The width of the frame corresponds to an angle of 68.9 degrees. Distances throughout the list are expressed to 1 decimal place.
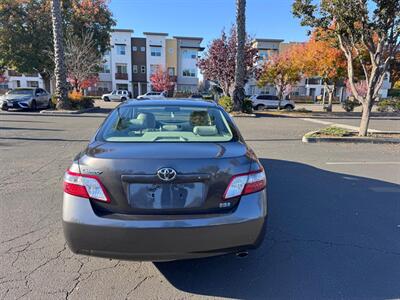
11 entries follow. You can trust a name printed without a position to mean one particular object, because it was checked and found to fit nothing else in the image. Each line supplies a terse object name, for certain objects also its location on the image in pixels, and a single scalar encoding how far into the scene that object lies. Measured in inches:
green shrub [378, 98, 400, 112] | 1047.4
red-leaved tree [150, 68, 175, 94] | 1867.5
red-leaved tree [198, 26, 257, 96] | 930.7
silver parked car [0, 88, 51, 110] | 759.7
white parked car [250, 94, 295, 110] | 1181.7
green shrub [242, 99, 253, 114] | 777.6
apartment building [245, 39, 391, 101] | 2034.0
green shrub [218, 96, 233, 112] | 777.2
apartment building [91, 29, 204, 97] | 1961.1
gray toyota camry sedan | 89.4
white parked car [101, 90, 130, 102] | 1700.2
